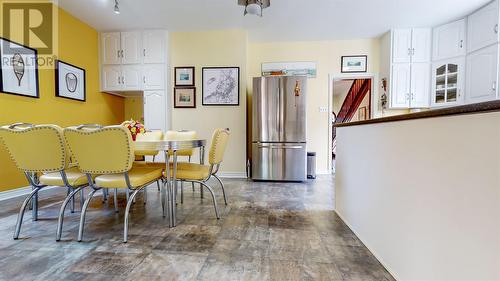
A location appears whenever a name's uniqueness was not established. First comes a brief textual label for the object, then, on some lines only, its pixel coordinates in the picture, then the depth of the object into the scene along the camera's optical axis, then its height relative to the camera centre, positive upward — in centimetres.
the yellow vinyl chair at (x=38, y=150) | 159 -15
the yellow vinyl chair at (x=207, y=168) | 201 -37
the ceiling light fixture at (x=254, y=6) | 235 +131
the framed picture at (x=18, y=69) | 262 +74
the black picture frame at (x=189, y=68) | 409 +105
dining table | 170 -19
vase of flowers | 212 +2
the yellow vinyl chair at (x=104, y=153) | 148 -16
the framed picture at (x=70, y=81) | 328 +75
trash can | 399 -61
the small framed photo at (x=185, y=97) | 412 +60
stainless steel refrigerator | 373 +4
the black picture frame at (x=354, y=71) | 434 +126
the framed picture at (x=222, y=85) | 402 +81
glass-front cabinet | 352 +79
